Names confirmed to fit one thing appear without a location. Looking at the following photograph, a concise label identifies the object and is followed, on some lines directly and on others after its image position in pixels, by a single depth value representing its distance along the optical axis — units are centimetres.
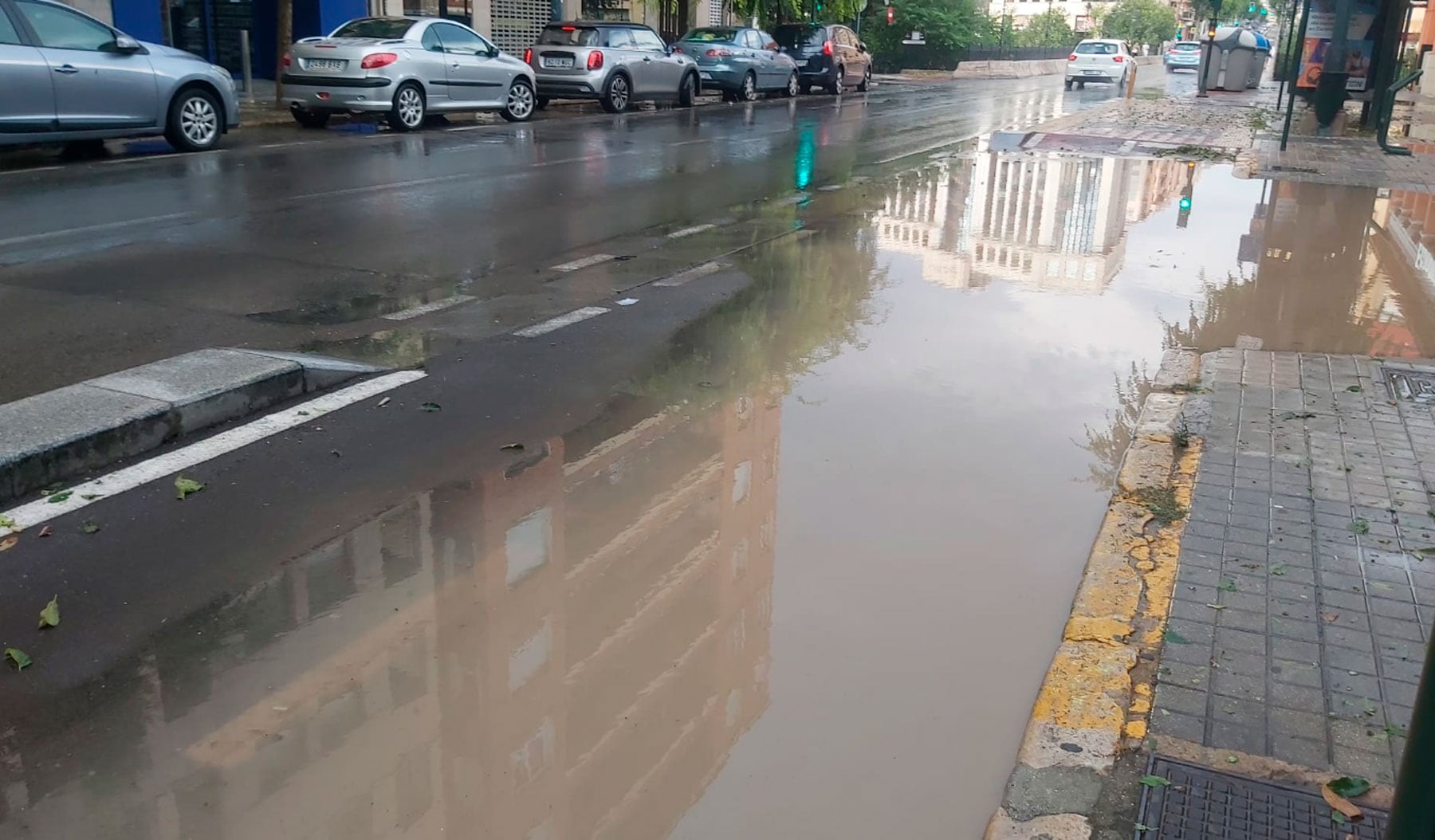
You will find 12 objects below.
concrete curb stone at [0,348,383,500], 492
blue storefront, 2367
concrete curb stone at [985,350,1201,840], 316
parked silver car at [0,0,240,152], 1202
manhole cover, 302
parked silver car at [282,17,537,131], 1686
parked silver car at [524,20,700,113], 2167
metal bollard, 1998
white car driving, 4081
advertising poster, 2220
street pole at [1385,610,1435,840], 199
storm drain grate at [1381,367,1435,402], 646
